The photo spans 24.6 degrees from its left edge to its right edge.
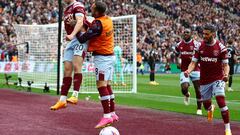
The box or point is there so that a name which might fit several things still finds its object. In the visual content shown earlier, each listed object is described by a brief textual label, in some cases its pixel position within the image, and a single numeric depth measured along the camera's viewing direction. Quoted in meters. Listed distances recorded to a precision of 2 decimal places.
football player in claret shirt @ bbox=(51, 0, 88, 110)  11.36
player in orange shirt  11.07
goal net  24.59
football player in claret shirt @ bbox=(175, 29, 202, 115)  16.42
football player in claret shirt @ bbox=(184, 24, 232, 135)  11.67
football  9.66
